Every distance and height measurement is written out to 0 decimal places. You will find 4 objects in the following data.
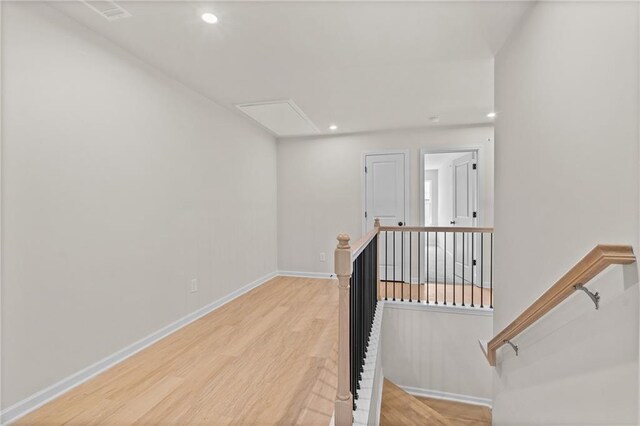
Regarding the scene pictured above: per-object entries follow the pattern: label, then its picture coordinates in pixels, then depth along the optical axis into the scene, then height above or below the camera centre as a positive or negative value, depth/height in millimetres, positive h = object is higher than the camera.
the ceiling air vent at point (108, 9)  1776 +1264
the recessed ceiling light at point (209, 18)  1861 +1250
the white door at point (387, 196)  4547 +246
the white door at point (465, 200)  4273 +192
